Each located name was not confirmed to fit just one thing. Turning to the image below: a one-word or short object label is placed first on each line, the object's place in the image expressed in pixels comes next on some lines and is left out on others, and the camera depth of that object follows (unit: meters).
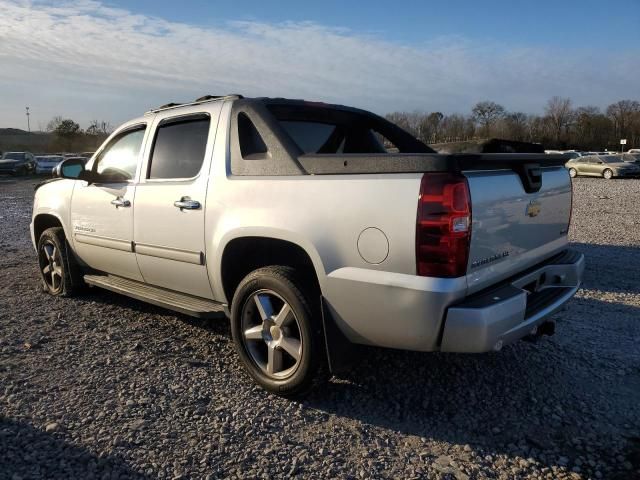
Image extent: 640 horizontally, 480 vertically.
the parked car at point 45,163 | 34.29
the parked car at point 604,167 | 28.53
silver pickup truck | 2.67
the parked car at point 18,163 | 31.95
